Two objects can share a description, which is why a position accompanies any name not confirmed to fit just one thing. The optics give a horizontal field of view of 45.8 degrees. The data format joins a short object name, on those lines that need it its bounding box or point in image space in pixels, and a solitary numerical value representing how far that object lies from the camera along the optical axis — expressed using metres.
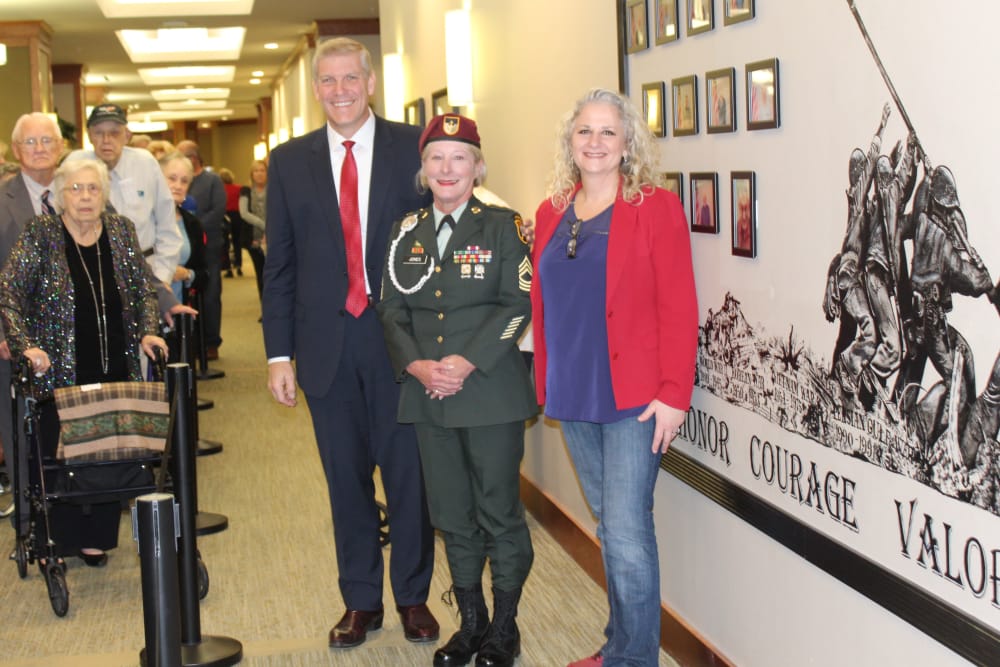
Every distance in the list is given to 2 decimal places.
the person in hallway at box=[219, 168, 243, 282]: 16.55
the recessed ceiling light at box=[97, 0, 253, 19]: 12.23
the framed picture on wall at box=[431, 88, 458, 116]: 6.43
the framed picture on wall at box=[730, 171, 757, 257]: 2.78
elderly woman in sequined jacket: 4.22
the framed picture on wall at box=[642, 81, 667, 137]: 3.35
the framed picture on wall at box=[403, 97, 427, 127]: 7.21
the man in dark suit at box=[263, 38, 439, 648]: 3.52
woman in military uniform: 3.20
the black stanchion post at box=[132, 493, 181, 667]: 2.56
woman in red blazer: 2.89
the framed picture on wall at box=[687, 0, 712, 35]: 2.93
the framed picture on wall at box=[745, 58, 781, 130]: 2.60
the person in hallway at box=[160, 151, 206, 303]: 7.25
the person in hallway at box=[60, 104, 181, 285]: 5.93
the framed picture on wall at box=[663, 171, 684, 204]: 3.26
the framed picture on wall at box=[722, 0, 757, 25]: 2.70
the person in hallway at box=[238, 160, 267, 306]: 11.86
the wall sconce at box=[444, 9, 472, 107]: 5.86
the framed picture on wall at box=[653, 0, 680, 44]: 3.18
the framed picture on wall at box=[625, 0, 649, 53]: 3.41
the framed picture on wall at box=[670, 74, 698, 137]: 3.09
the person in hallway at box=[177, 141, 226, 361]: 9.58
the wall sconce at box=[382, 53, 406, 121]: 8.10
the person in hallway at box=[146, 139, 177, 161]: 9.05
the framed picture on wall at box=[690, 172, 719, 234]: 3.02
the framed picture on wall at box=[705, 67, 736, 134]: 2.85
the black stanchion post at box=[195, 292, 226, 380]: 8.31
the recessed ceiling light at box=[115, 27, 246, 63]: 16.27
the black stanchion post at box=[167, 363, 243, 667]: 3.49
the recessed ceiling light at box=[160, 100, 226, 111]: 28.52
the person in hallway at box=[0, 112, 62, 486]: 4.92
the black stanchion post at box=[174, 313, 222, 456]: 4.79
